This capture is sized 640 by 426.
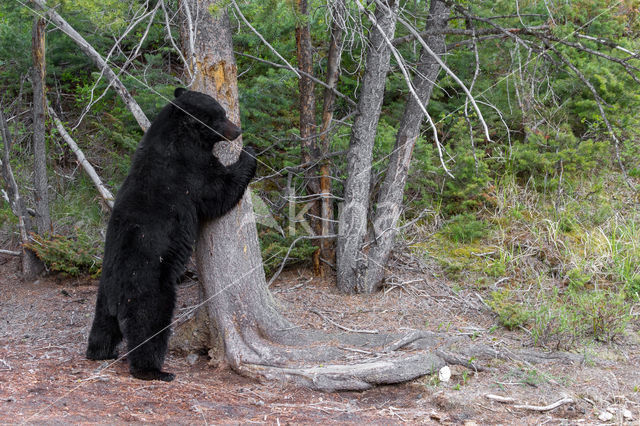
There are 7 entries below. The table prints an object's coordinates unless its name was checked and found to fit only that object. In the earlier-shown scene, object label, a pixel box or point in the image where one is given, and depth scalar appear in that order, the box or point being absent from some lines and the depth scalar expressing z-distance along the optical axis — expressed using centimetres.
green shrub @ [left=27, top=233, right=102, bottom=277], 1336
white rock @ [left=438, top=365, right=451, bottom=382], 853
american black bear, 865
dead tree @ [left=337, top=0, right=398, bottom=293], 1103
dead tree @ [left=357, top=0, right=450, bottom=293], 1149
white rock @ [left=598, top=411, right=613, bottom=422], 754
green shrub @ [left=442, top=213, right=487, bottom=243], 1348
